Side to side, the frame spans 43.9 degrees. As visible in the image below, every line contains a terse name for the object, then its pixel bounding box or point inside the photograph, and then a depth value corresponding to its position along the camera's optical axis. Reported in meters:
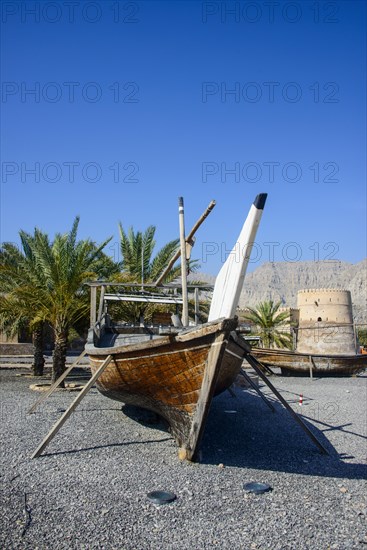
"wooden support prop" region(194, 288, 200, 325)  11.15
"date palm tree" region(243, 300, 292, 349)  25.39
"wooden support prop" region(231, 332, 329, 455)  6.60
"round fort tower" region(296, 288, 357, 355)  29.92
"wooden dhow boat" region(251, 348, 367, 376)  20.91
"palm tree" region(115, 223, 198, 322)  17.30
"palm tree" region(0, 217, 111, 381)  13.12
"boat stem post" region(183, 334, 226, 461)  5.63
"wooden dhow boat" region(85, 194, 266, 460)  5.64
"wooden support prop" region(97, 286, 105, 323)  11.27
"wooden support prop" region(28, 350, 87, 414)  8.74
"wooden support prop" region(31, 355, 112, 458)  6.02
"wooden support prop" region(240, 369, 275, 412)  8.82
